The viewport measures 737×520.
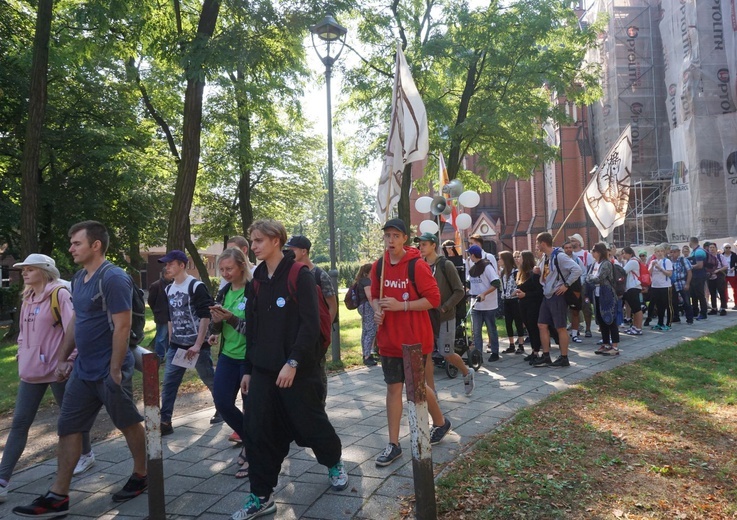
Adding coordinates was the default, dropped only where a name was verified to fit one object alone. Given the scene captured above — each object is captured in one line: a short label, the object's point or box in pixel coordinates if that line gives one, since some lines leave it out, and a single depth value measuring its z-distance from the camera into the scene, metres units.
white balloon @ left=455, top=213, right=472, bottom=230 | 14.98
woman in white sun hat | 4.51
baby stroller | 8.44
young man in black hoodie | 3.84
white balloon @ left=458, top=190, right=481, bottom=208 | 15.78
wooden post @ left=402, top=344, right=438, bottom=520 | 3.35
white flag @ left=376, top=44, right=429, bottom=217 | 5.75
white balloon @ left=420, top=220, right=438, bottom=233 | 16.14
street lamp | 10.24
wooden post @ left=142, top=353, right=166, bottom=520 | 3.57
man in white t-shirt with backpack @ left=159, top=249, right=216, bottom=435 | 5.79
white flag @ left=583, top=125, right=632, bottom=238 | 13.76
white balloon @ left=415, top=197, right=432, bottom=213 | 15.00
